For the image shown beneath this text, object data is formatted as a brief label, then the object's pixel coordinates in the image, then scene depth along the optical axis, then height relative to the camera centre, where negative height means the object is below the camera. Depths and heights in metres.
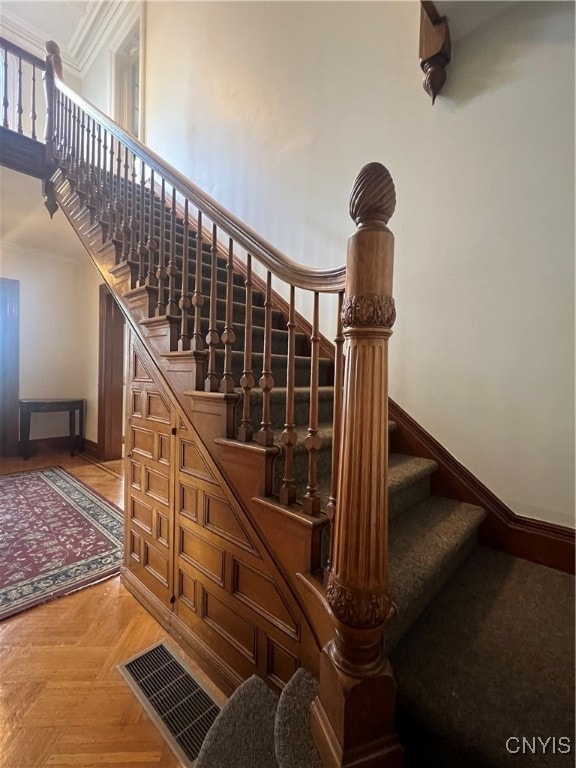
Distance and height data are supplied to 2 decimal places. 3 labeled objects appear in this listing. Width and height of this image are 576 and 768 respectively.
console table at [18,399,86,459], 4.34 -0.40
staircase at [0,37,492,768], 0.93 -0.38
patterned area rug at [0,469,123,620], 1.91 -1.15
